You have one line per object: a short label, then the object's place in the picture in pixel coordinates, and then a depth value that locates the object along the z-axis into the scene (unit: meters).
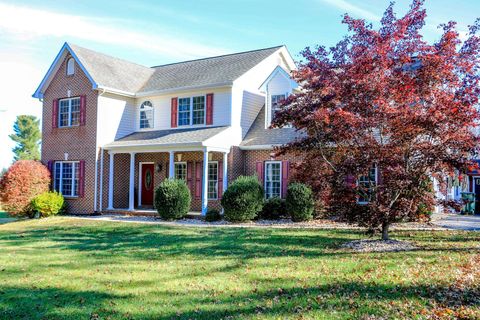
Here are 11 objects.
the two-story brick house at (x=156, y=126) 19.45
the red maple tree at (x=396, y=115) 9.89
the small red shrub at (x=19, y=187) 19.53
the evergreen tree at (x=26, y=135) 52.06
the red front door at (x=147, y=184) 22.05
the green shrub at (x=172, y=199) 17.23
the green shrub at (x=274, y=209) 17.41
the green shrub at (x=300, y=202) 16.23
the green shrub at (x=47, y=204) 19.61
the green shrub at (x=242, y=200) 16.20
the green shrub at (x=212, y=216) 17.14
